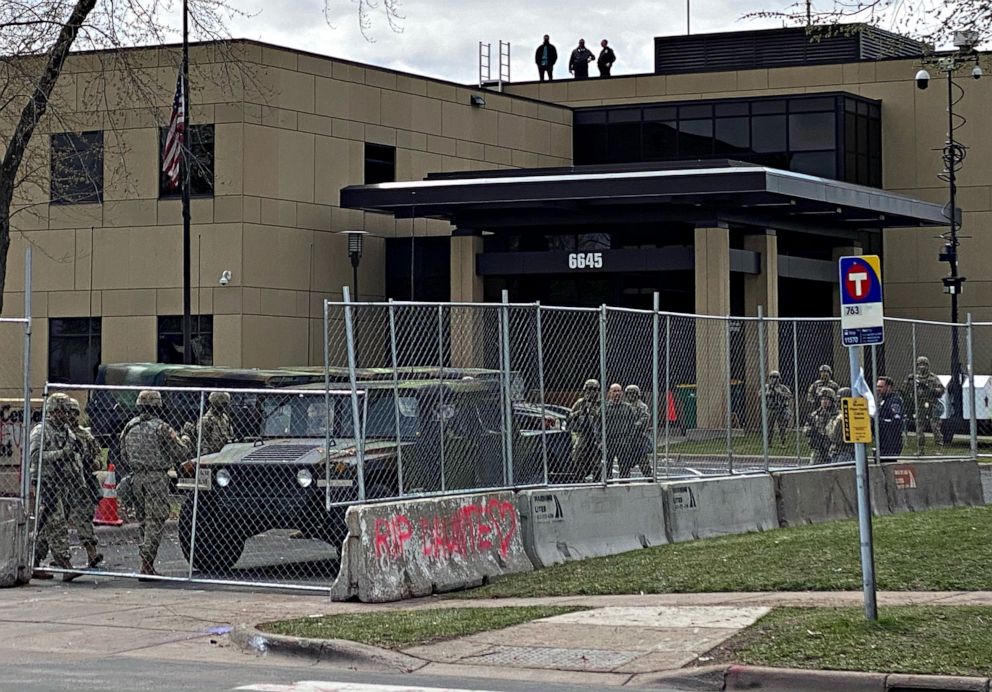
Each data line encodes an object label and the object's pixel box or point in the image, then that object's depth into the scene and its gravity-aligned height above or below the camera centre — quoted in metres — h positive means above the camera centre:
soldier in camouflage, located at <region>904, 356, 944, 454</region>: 21.05 +0.04
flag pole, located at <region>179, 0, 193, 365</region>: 32.94 +2.82
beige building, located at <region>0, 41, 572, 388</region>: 38.25 +4.77
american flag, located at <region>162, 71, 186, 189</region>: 29.84 +5.24
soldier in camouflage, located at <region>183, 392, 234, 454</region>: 16.48 -0.21
